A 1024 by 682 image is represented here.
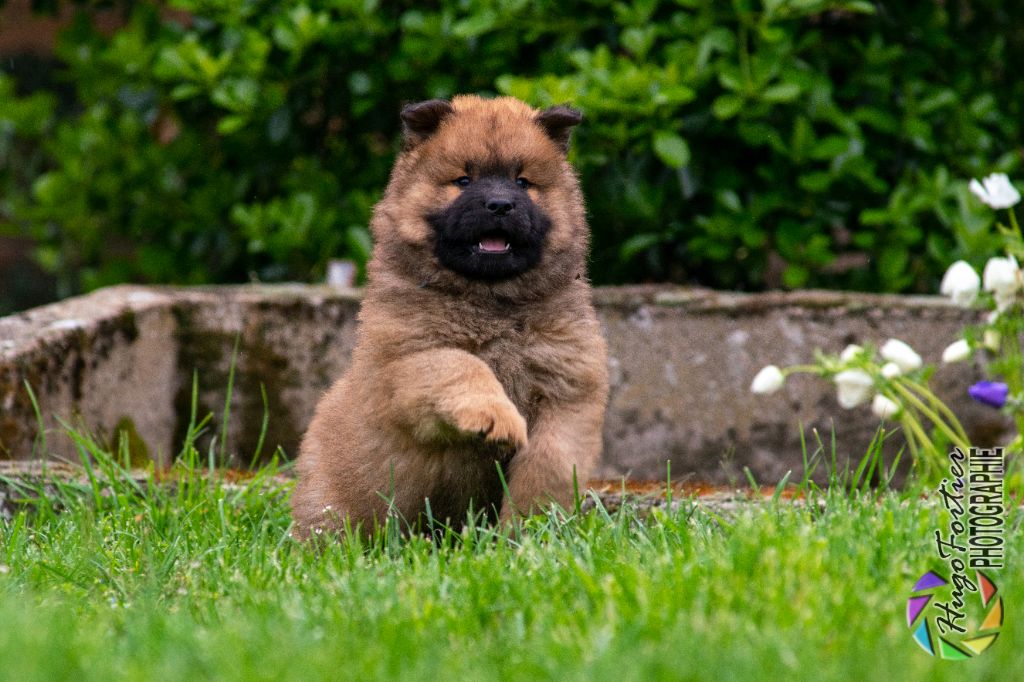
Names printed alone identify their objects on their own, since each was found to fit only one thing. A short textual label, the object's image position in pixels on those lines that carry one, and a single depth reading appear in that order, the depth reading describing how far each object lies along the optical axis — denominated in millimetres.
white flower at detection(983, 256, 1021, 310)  7570
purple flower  7484
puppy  6187
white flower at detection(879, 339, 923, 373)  7953
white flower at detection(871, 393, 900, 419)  7829
